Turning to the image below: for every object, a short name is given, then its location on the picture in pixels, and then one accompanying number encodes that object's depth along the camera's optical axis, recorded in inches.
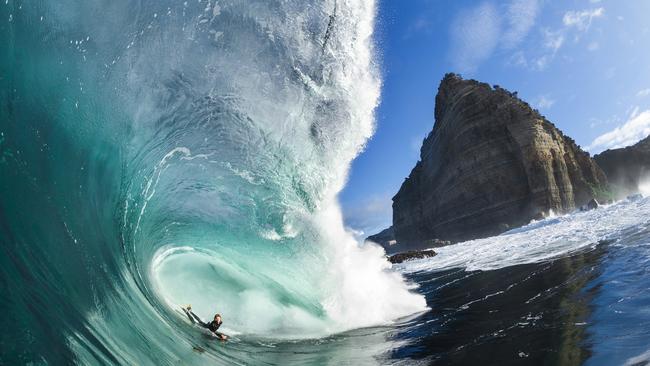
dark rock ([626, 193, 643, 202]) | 1226.3
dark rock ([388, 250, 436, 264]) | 1254.3
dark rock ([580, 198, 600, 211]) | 1519.1
